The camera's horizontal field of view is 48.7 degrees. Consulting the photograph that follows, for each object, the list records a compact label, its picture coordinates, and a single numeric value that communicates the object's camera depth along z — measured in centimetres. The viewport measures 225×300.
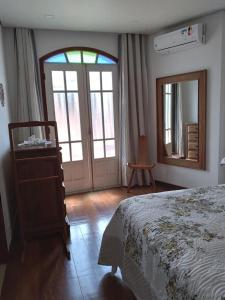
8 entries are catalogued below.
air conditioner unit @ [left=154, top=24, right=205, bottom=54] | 338
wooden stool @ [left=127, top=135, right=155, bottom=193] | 421
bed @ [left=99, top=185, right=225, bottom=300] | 104
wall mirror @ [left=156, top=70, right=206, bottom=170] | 366
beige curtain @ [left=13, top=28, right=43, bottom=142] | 357
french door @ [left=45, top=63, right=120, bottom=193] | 397
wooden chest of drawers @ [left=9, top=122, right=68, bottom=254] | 252
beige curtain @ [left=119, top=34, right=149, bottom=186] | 412
